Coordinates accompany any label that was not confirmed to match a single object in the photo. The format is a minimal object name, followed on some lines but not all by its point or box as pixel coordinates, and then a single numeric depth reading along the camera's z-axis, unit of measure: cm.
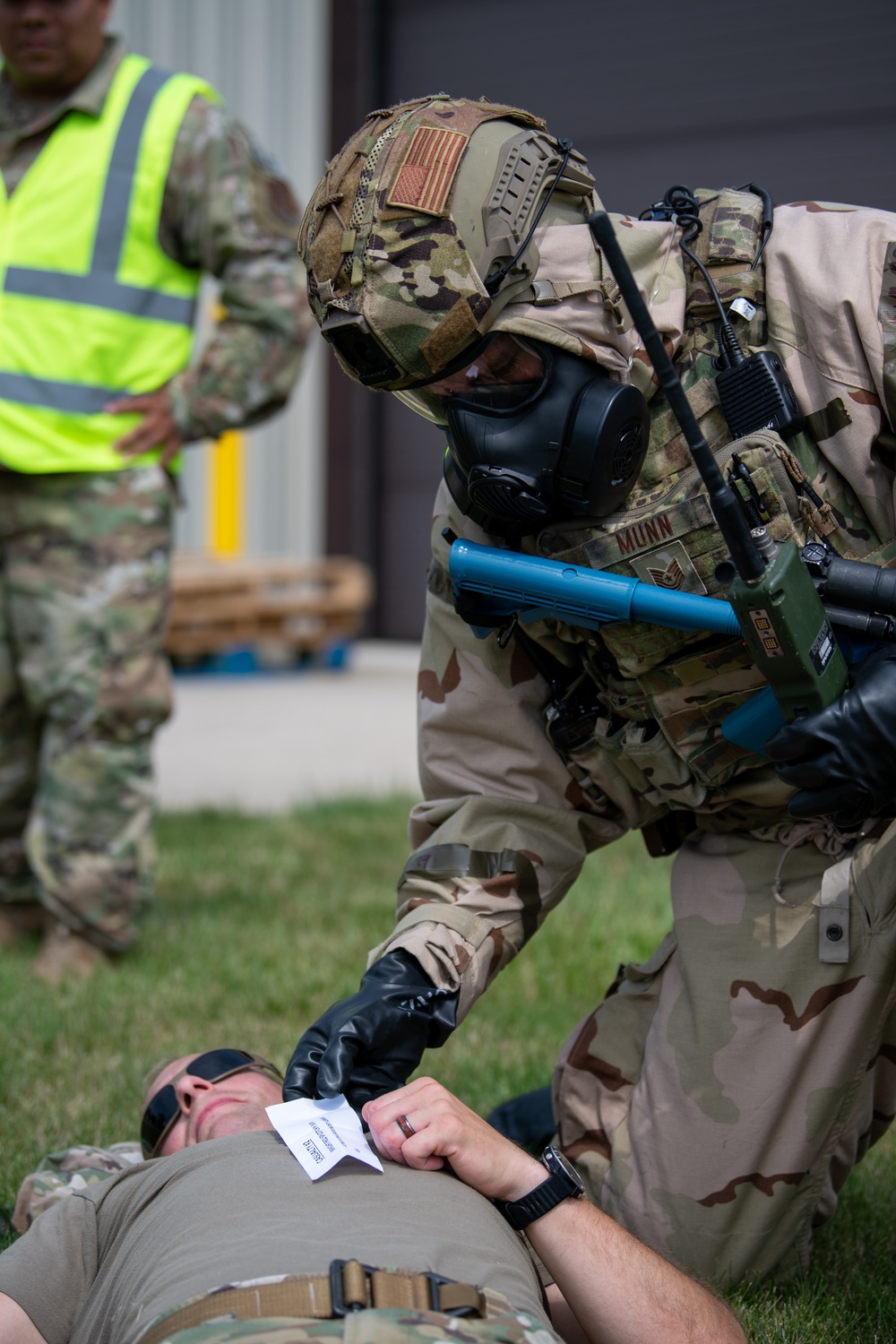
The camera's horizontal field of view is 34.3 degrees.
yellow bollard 1093
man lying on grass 165
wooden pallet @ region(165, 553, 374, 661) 939
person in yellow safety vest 391
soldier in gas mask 210
